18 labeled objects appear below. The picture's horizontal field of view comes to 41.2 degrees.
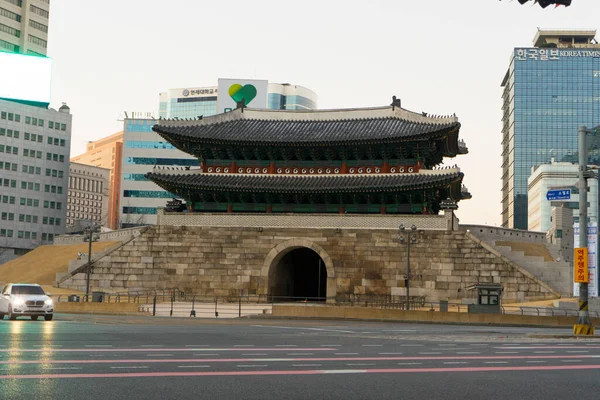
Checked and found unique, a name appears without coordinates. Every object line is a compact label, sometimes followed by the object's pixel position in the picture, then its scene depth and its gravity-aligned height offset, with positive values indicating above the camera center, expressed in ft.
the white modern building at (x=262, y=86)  444.88 +100.03
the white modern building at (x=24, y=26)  419.13 +124.34
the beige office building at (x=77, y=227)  359.87 +15.29
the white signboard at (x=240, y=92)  336.08 +88.34
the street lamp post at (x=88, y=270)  180.34 -2.54
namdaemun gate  194.49 +25.55
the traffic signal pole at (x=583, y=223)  98.84 +6.40
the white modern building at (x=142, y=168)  433.48 +50.46
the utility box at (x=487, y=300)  144.46 -5.31
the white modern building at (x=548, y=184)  495.41 +57.88
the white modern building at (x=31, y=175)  379.14 +40.38
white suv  108.88 -6.27
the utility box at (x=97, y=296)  162.09 -7.47
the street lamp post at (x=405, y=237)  166.77 +7.07
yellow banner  101.96 +0.97
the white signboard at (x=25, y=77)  372.99 +86.13
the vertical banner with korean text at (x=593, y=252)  354.37 +9.51
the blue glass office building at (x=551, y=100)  561.84 +122.13
